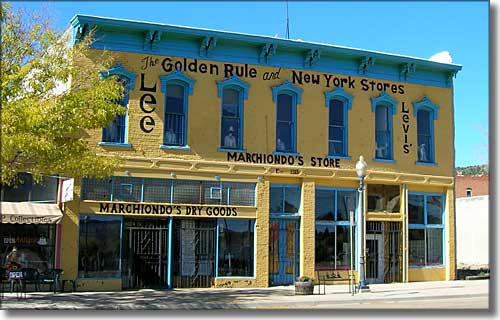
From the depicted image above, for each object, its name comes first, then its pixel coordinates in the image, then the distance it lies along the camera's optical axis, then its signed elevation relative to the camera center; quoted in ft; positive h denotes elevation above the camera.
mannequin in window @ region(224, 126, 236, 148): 79.46 +9.98
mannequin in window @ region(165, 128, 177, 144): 76.95 +9.88
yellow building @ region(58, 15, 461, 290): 74.13 +7.11
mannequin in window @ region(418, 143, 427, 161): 90.07 +9.83
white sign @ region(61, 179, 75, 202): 68.21 +3.61
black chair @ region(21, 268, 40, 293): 64.75 -4.71
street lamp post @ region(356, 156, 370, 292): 71.99 -2.06
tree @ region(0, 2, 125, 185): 53.16 +9.70
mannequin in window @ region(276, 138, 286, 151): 81.66 +9.62
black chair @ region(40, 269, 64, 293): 66.28 -4.89
